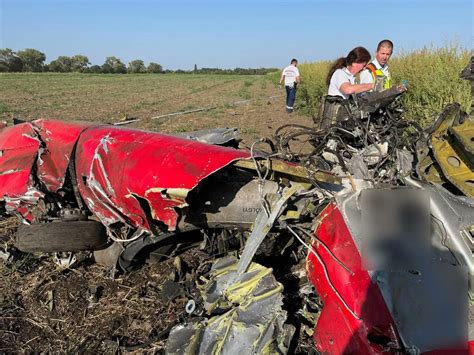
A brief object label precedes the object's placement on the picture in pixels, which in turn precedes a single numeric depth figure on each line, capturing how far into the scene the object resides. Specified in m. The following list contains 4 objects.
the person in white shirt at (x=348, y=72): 4.66
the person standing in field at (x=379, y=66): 5.01
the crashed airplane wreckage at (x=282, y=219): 1.98
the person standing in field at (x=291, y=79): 13.42
